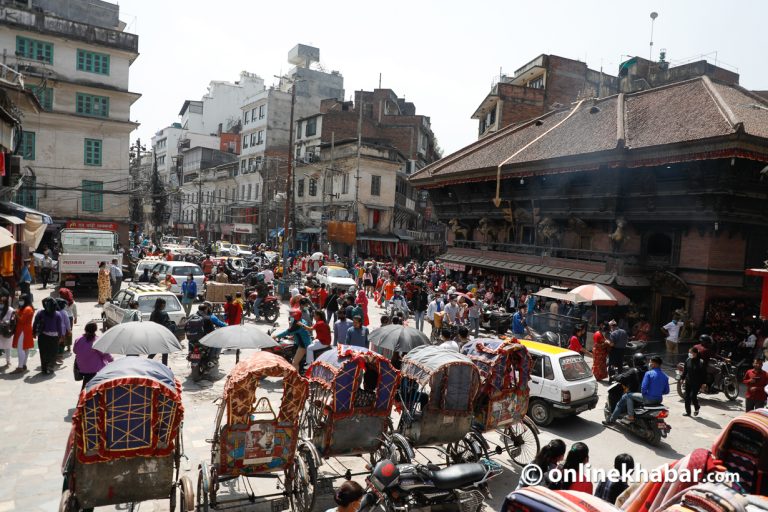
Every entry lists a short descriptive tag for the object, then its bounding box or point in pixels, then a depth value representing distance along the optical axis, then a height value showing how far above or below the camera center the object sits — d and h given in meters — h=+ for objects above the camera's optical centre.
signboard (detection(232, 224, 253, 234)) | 59.81 -0.38
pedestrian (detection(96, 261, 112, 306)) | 20.95 -2.65
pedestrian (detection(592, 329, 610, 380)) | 14.34 -3.15
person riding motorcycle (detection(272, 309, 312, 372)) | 11.77 -2.54
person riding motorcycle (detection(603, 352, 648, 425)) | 10.43 -2.71
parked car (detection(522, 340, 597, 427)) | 10.34 -2.86
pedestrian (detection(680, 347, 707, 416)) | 11.66 -2.85
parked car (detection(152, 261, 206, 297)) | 22.66 -2.29
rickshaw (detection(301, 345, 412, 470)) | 6.96 -2.39
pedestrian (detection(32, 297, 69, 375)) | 11.51 -2.59
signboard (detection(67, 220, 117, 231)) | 33.81 -0.55
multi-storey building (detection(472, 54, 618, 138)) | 39.56 +11.63
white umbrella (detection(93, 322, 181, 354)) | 9.02 -2.17
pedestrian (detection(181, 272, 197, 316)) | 20.08 -2.72
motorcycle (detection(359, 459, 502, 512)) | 5.68 -2.82
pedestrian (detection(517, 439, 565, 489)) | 5.29 -2.29
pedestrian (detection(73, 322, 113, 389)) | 9.13 -2.43
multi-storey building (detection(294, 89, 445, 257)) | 46.66 +5.14
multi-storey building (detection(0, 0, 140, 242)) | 32.84 +7.07
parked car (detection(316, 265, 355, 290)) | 26.38 -2.48
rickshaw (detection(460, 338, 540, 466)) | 8.09 -2.50
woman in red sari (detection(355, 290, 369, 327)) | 18.03 -2.41
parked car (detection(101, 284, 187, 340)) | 15.03 -2.52
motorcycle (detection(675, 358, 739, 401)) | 13.40 -3.38
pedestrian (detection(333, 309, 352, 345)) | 12.97 -2.44
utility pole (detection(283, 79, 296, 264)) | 30.50 +0.92
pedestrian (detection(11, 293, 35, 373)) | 11.77 -2.68
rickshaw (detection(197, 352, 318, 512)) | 6.13 -2.61
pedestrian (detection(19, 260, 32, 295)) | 18.66 -2.46
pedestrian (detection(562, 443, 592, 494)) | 5.08 -2.21
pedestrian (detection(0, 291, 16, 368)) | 11.88 -2.61
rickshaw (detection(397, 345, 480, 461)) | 7.59 -2.40
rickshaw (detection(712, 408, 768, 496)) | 4.63 -1.81
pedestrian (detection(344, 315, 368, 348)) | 11.89 -2.37
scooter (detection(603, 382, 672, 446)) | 9.88 -3.37
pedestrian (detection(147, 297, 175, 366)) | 12.80 -2.35
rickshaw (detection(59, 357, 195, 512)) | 5.25 -2.31
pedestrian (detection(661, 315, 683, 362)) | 16.98 -2.82
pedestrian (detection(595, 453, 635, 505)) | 5.19 -2.39
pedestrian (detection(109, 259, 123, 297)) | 21.87 -2.49
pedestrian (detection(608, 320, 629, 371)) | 13.91 -2.70
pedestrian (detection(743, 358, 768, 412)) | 11.04 -2.80
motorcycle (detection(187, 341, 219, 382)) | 12.10 -3.17
